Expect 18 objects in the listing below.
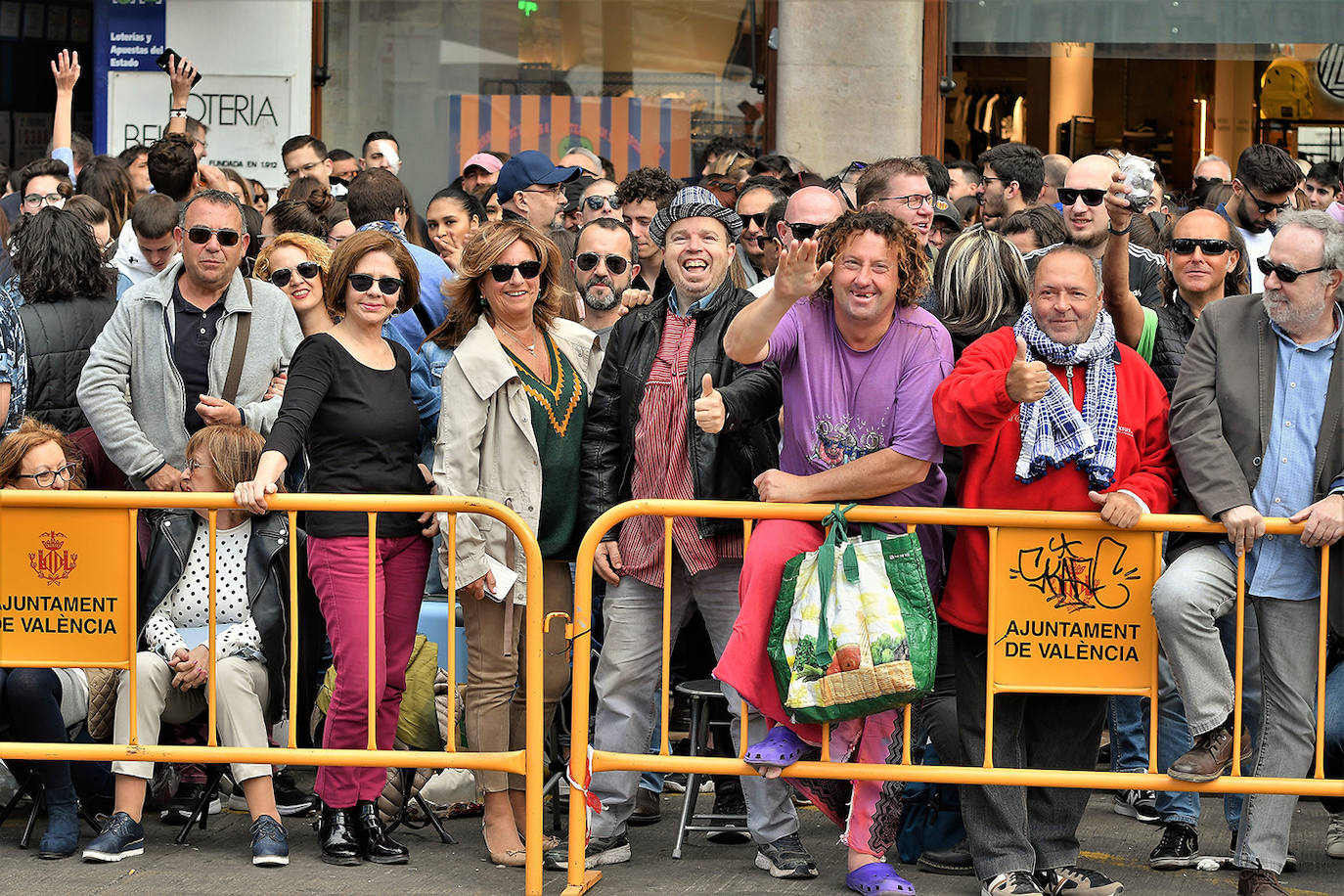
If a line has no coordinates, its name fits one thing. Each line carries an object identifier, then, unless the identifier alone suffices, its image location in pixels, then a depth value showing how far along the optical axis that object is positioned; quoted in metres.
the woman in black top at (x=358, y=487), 12.44
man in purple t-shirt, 11.66
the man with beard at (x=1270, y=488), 11.40
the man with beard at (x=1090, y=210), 14.00
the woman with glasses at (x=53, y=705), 12.56
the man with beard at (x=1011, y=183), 18.86
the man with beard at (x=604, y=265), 14.63
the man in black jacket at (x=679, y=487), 12.42
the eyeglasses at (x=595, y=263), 14.63
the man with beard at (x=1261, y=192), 17.94
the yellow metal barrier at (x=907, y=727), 11.46
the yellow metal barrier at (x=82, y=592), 12.05
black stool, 13.04
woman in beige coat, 12.48
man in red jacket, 11.45
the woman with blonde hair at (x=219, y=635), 12.52
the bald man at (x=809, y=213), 13.84
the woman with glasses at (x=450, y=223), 17.95
